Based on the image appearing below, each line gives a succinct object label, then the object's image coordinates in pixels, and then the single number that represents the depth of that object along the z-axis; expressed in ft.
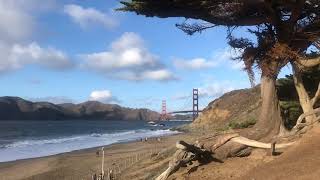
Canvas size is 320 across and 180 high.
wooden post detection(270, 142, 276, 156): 24.87
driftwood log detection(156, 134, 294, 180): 25.91
